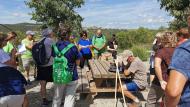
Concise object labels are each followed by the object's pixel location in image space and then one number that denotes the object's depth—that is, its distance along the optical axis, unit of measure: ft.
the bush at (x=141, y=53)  23.91
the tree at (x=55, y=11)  24.30
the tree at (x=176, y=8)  13.46
